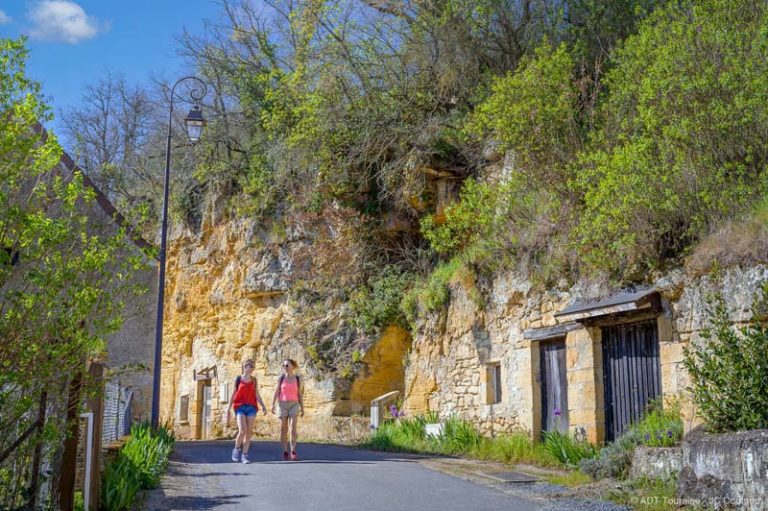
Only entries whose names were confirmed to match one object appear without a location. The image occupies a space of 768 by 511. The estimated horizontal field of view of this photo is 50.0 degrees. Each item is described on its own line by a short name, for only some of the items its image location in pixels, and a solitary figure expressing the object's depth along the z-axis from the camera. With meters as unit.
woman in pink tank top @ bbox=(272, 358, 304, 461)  12.72
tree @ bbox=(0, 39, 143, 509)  5.38
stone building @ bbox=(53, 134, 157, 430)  20.64
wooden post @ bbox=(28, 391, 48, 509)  5.79
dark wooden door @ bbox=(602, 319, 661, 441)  11.62
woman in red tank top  12.29
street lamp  14.30
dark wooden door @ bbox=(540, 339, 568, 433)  13.20
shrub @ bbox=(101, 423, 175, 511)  7.49
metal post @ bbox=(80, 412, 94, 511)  6.85
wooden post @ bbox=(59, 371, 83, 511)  6.16
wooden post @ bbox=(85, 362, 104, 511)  7.14
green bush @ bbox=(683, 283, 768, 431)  8.59
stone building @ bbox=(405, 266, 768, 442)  10.96
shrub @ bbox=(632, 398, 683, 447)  9.95
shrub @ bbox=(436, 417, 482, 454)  14.42
